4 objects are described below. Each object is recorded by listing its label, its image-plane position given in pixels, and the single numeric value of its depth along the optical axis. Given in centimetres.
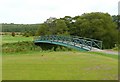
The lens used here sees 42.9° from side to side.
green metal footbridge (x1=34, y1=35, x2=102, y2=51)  1492
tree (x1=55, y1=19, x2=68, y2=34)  3171
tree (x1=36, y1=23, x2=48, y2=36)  3540
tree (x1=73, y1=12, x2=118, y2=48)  2757
